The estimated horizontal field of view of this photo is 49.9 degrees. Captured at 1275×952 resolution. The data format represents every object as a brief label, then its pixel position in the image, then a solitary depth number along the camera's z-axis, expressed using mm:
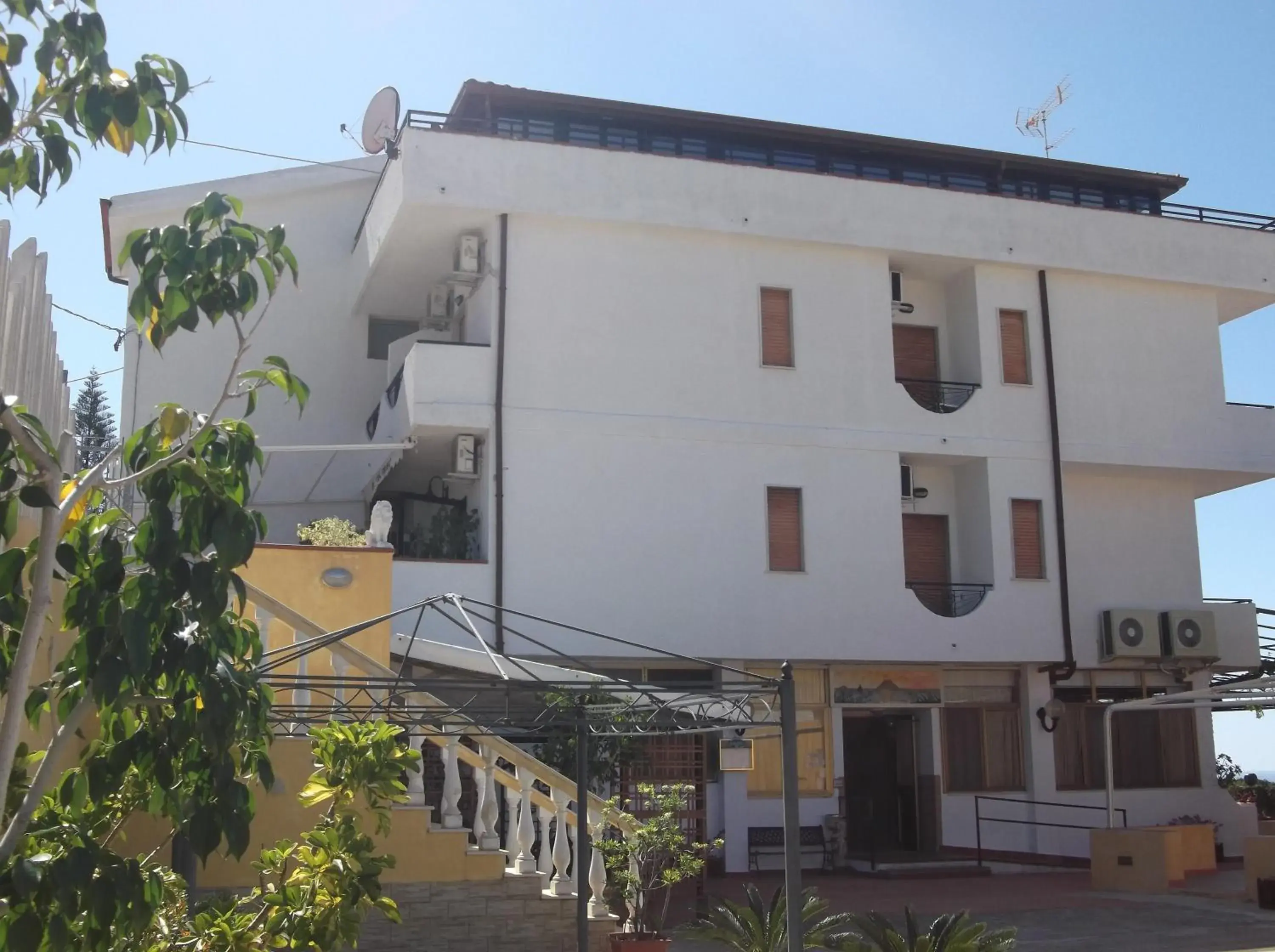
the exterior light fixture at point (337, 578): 13094
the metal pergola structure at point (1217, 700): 16266
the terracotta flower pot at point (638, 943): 11859
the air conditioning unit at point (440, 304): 22281
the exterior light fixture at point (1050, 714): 22547
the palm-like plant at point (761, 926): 11039
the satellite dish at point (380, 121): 23688
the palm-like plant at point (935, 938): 10266
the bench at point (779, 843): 20438
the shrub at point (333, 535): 15688
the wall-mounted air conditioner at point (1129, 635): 22375
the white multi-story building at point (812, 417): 19859
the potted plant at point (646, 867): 12062
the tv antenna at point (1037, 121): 26172
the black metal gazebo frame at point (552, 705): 8406
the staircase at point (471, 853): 11469
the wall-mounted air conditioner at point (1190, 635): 22781
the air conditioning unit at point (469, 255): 20078
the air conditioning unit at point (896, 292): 22516
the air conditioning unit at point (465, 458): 19438
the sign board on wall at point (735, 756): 10836
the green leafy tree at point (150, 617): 4148
